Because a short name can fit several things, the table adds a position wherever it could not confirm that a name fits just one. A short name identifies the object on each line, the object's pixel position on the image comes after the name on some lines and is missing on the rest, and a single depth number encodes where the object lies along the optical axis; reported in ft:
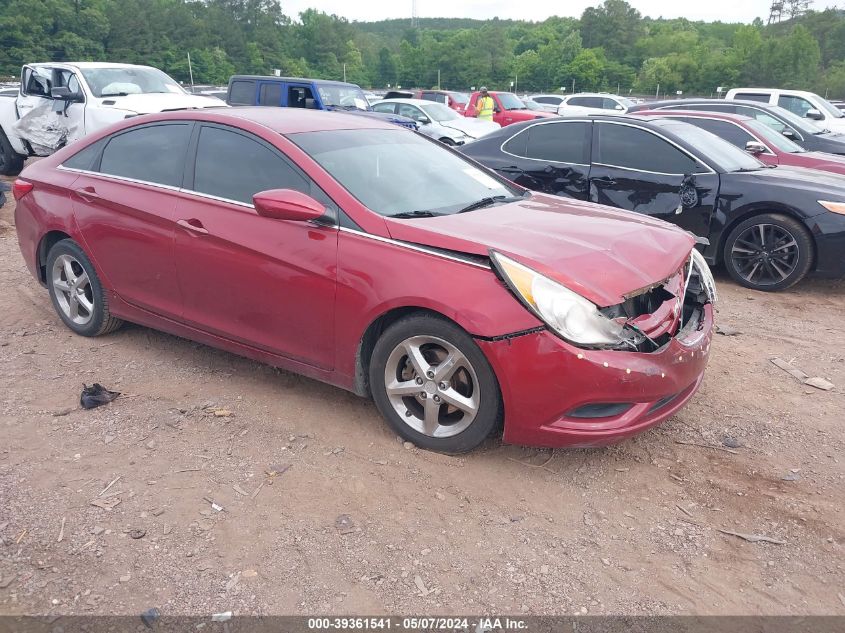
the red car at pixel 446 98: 86.38
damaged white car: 33.09
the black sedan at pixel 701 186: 20.44
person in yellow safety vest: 66.33
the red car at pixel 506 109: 62.75
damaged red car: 9.91
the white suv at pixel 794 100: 49.16
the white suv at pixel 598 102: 81.15
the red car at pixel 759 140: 28.48
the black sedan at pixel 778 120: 36.47
